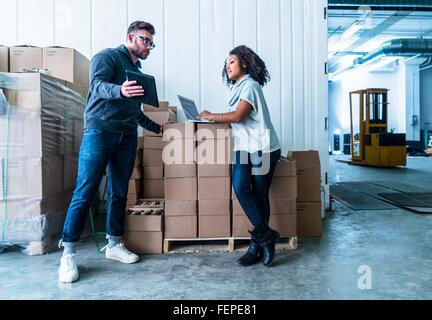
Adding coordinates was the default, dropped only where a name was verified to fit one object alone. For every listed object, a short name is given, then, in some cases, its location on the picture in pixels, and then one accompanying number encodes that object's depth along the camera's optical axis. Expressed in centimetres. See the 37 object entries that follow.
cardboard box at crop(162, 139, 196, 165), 239
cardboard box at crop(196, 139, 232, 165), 239
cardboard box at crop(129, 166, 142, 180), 256
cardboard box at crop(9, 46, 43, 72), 279
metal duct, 866
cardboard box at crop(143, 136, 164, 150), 272
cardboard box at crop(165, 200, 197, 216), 238
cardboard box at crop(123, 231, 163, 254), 235
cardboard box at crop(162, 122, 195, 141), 238
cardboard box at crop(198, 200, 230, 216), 239
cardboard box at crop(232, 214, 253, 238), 239
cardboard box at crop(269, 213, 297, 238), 242
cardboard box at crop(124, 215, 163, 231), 233
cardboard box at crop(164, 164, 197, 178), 239
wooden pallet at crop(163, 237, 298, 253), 239
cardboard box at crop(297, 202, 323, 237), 274
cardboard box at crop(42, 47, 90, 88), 281
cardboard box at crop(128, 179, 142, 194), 253
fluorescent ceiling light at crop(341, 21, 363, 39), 789
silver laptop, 231
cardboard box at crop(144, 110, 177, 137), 287
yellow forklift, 809
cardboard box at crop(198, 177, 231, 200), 240
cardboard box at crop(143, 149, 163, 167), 273
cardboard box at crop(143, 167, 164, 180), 275
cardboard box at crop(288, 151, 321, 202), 274
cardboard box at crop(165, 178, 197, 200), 239
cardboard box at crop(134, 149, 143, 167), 262
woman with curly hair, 204
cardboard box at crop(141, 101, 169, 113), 294
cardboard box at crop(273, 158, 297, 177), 239
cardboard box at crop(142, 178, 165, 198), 278
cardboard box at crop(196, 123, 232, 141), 238
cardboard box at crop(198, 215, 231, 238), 240
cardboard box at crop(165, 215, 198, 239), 238
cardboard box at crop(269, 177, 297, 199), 241
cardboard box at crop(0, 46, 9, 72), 278
